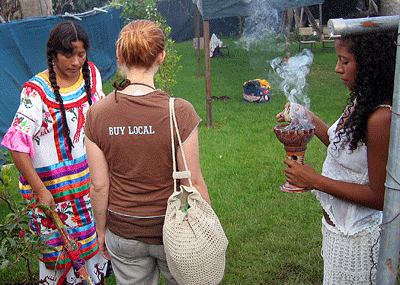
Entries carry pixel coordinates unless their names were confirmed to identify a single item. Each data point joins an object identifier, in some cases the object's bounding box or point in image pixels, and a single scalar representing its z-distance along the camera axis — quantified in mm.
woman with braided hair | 2303
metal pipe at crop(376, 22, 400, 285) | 1300
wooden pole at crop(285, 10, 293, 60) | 12953
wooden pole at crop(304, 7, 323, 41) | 14178
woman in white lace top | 1571
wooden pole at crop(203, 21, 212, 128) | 7191
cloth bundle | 9094
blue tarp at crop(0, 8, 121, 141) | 6496
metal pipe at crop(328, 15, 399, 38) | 1362
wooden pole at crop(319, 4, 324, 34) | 16781
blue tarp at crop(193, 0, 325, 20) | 6855
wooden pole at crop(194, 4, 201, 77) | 13142
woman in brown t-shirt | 1792
